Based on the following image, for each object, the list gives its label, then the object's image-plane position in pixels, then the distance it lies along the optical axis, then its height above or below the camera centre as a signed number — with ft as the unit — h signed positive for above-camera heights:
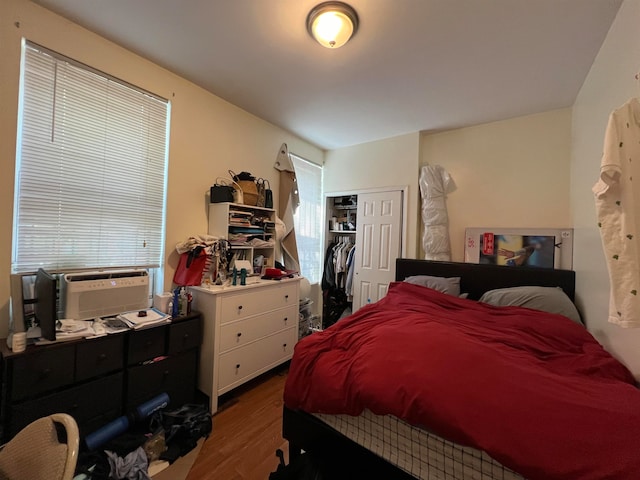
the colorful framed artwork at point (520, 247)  8.21 +0.10
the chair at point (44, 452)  2.22 -1.97
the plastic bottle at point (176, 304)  6.49 -1.67
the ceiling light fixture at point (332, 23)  4.97 +4.32
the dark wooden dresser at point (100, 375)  4.29 -2.72
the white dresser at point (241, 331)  6.73 -2.59
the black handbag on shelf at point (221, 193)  7.99 +1.38
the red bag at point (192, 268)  7.20 -0.83
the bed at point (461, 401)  2.65 -1.83
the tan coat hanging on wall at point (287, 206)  10.64 +1.41
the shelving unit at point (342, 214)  12.78 +1.48
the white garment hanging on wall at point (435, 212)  10.05 +1.32
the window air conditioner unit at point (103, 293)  5.31 -1.25
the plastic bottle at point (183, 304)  6.71 -1.69
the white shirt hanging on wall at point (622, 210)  3.05 +0.52
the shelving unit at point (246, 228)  8.05 +0.37
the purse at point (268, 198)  9.35 +1.49
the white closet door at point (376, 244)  10.96 +0.04
